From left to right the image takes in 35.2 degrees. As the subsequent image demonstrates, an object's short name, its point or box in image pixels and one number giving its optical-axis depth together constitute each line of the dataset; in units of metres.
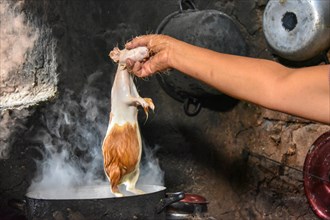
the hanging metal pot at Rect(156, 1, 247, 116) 2.73
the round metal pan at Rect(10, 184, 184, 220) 2.12
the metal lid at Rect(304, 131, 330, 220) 2.56
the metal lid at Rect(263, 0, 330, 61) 2.45
